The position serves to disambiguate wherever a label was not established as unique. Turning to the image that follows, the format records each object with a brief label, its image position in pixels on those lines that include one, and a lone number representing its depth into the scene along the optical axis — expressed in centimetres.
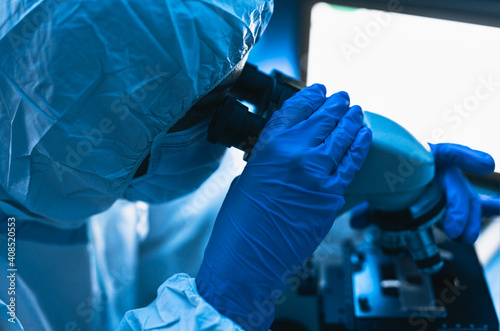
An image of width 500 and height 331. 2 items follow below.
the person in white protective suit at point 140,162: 59
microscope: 77
